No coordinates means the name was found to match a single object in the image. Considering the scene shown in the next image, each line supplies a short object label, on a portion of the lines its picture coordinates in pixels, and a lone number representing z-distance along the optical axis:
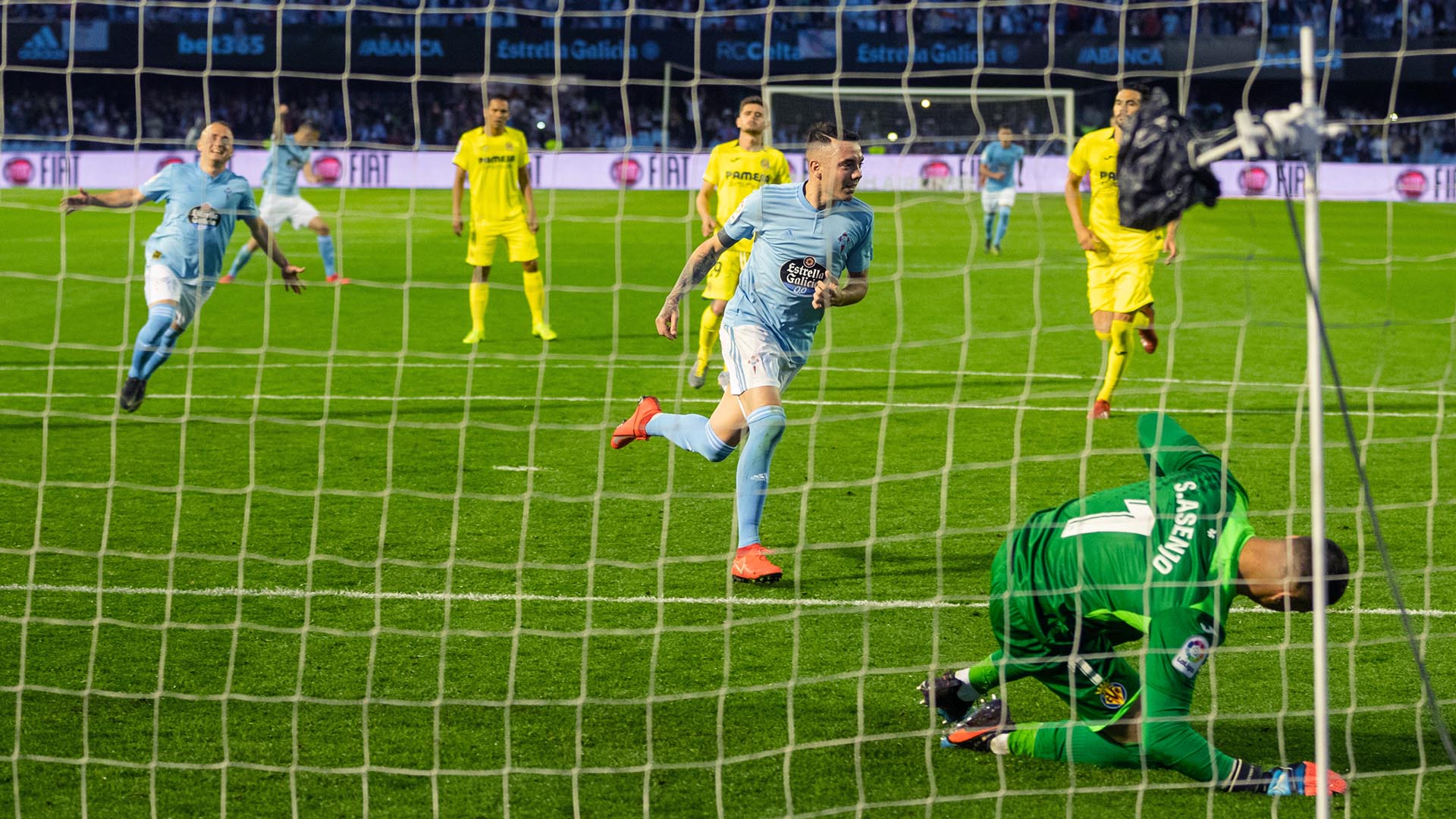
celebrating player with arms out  18.23
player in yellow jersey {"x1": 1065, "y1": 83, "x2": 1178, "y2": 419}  18.78
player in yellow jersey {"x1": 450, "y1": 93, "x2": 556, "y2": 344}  25.25
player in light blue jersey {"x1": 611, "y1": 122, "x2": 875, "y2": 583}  12.37
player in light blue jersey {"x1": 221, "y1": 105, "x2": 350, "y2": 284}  31.31
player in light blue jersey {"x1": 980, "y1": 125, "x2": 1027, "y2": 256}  39.69
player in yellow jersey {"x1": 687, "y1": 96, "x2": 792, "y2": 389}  20.73
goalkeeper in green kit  7.61
